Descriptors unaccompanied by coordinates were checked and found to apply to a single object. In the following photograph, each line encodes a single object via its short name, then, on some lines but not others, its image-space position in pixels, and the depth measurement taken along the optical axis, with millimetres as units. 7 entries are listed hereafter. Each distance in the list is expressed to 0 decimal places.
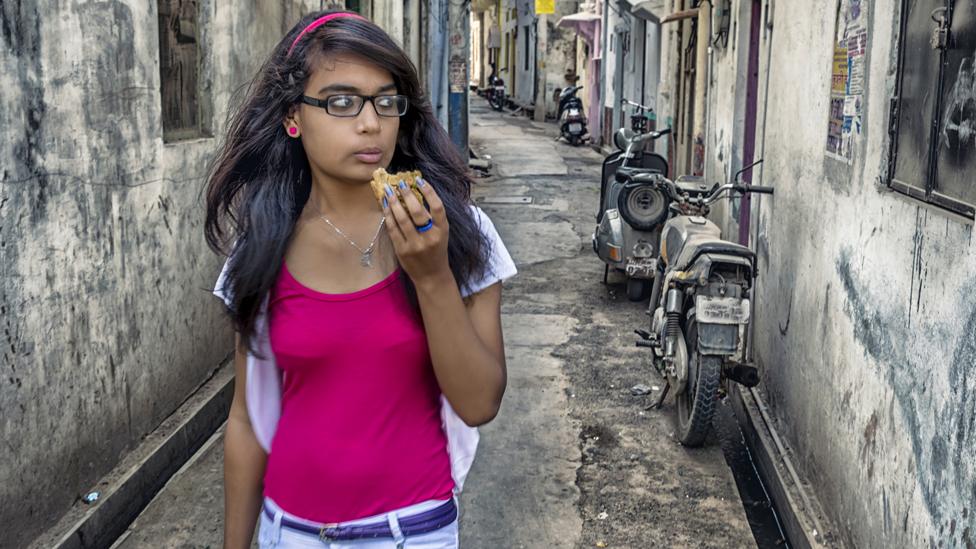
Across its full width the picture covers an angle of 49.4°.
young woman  1929
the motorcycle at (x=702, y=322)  5051
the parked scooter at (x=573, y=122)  23984
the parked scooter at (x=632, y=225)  8281
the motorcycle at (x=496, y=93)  38125
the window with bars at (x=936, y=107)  2915
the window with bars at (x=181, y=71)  5430
